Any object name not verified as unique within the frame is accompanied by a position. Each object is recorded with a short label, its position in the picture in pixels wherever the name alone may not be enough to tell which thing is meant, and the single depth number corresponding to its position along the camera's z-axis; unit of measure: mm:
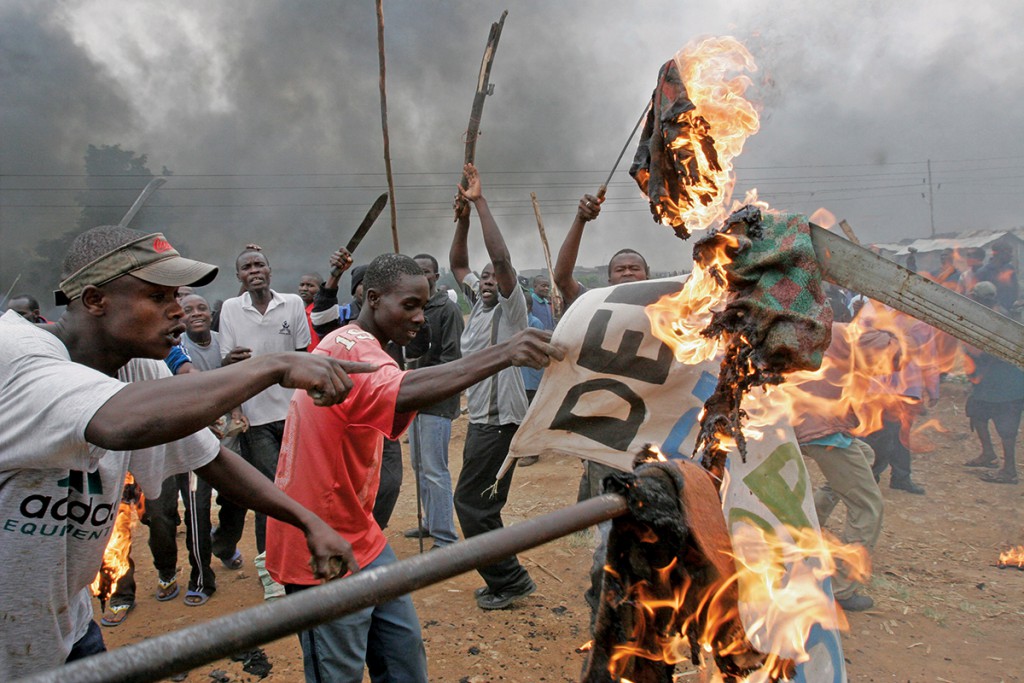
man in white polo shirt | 4871
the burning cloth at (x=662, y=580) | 1459
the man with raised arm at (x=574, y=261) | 4395
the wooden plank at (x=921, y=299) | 2344
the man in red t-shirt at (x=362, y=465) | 2420
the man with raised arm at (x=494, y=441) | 4637
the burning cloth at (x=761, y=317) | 1745
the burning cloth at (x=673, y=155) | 2207
